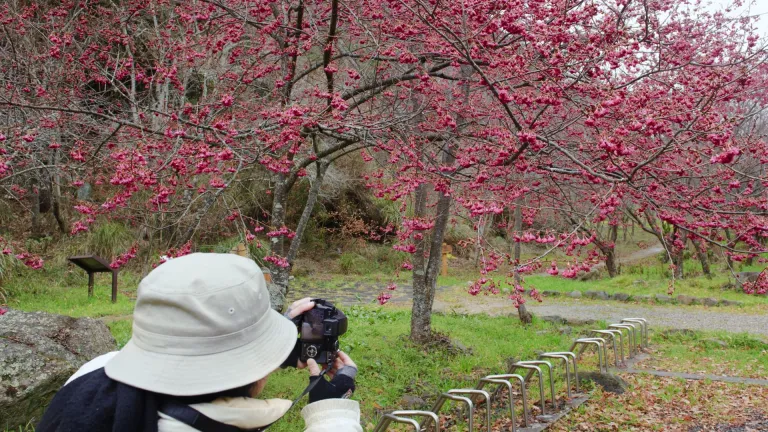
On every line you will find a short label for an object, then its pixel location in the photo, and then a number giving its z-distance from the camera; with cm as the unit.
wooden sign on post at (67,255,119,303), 1000
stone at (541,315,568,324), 1125
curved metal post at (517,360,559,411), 525
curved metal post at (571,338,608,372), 642
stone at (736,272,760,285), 1357
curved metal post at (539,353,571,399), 562
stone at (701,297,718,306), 1313
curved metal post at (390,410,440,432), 358
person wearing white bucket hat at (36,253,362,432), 121
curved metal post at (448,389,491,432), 422
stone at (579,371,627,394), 625
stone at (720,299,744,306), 1291
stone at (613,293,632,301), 1420
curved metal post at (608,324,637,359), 790
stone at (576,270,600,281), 1723
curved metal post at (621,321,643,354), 810
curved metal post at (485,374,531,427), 472
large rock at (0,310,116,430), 385
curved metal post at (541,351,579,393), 586
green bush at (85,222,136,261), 1301
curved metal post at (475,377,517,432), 452
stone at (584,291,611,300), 1451
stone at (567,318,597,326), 1102
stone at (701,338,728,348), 931
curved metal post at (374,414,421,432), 352
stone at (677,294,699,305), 1344
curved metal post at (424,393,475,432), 407
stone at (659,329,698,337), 992
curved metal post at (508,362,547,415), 510
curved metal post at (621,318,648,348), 858
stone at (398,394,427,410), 573
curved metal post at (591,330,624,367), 701
